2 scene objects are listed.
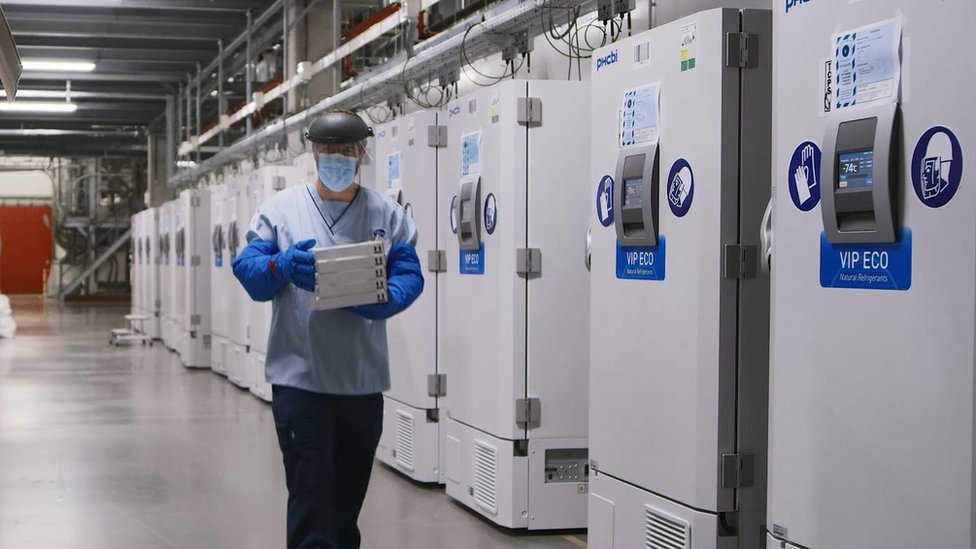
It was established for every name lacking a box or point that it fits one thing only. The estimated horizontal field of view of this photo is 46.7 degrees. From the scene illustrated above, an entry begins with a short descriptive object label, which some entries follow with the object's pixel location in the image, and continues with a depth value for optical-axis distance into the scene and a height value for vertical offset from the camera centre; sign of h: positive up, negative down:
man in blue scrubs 3.28 -0.28
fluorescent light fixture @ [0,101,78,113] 18.62 +2.27
